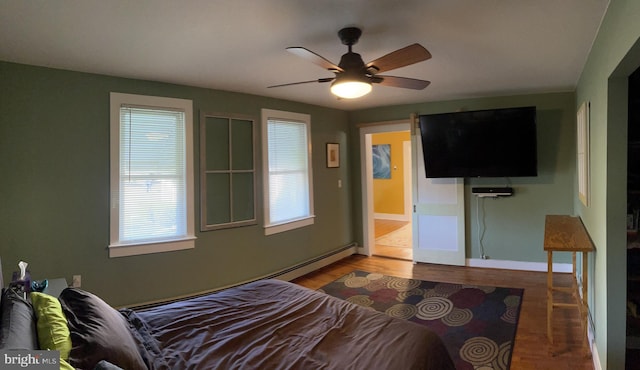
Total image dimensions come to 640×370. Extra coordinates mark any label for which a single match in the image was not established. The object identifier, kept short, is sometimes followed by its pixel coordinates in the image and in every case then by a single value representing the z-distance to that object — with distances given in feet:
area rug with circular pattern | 8.94
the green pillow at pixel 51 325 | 4.33
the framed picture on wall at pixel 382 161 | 30.27
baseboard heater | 11.37
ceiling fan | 7.23
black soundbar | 15.55
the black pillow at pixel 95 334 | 4.34
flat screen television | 14.25
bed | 4.78
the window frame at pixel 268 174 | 14.26
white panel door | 16.55
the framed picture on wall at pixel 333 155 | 17.61
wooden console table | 8.68
